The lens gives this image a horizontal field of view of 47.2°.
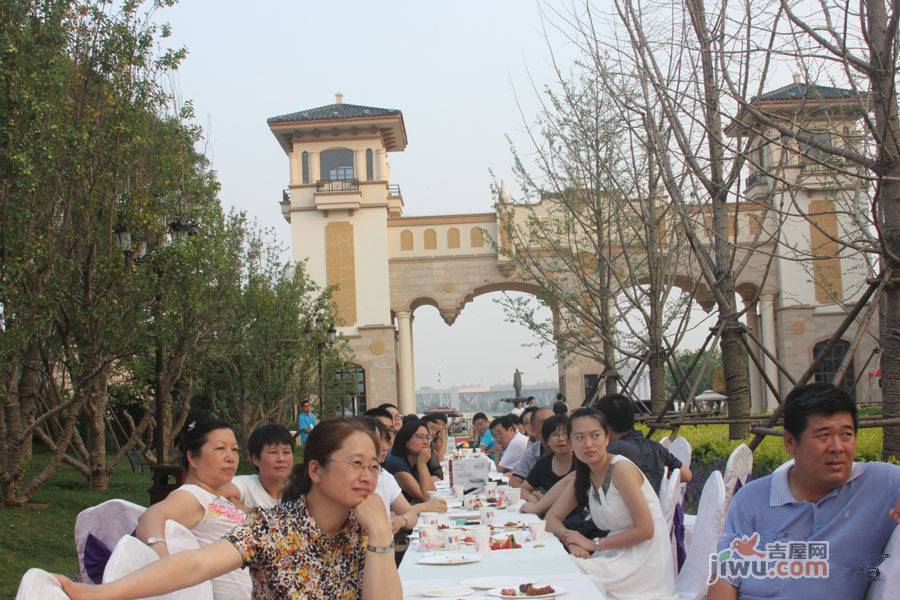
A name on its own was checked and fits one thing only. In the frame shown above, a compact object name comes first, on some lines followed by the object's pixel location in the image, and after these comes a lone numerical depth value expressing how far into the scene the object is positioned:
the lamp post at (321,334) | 23.73
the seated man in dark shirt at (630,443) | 6.01
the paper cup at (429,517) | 6.58
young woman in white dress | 5.20
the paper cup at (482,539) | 5.09
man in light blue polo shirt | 3.05
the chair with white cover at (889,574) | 2.90
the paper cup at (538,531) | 5.39
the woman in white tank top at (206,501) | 4.15
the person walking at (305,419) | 22.02
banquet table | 4.11
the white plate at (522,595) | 3.79
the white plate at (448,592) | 3.92
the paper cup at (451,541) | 5.16
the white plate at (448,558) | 4.73
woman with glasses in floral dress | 2.89
